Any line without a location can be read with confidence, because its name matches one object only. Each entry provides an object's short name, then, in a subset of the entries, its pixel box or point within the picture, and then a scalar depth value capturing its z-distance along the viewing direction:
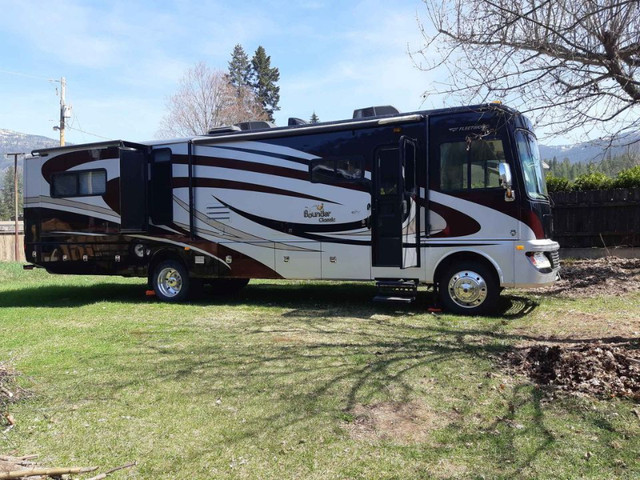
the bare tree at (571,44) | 4.68
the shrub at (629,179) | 14.10
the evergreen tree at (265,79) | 48.25
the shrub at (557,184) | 15.36
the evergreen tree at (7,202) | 92.32
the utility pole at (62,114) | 26.91
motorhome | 7.68
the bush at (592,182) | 14.68
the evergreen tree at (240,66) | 47.11
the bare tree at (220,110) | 35.25
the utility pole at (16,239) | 20.81
